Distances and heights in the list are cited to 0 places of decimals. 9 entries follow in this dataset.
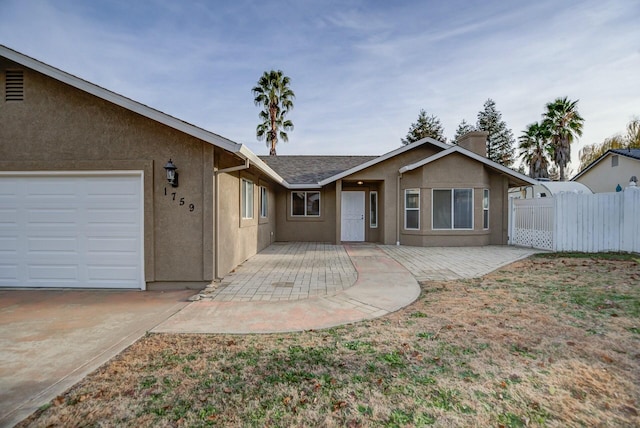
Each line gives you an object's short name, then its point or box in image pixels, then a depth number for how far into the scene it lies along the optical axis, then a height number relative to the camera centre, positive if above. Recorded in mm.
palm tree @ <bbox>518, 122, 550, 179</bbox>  27797 +5706
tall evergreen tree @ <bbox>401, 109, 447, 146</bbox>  36081 +9679
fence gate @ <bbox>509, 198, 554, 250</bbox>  11080 -425
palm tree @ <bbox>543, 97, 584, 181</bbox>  25656 +7137
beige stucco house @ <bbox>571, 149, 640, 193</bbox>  18812 +2674
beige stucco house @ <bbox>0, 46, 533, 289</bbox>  6031 +468
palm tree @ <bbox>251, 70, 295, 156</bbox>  26125 +9083
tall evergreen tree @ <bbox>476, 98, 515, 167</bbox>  37250 +8773
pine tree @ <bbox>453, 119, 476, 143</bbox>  38688 +10313
